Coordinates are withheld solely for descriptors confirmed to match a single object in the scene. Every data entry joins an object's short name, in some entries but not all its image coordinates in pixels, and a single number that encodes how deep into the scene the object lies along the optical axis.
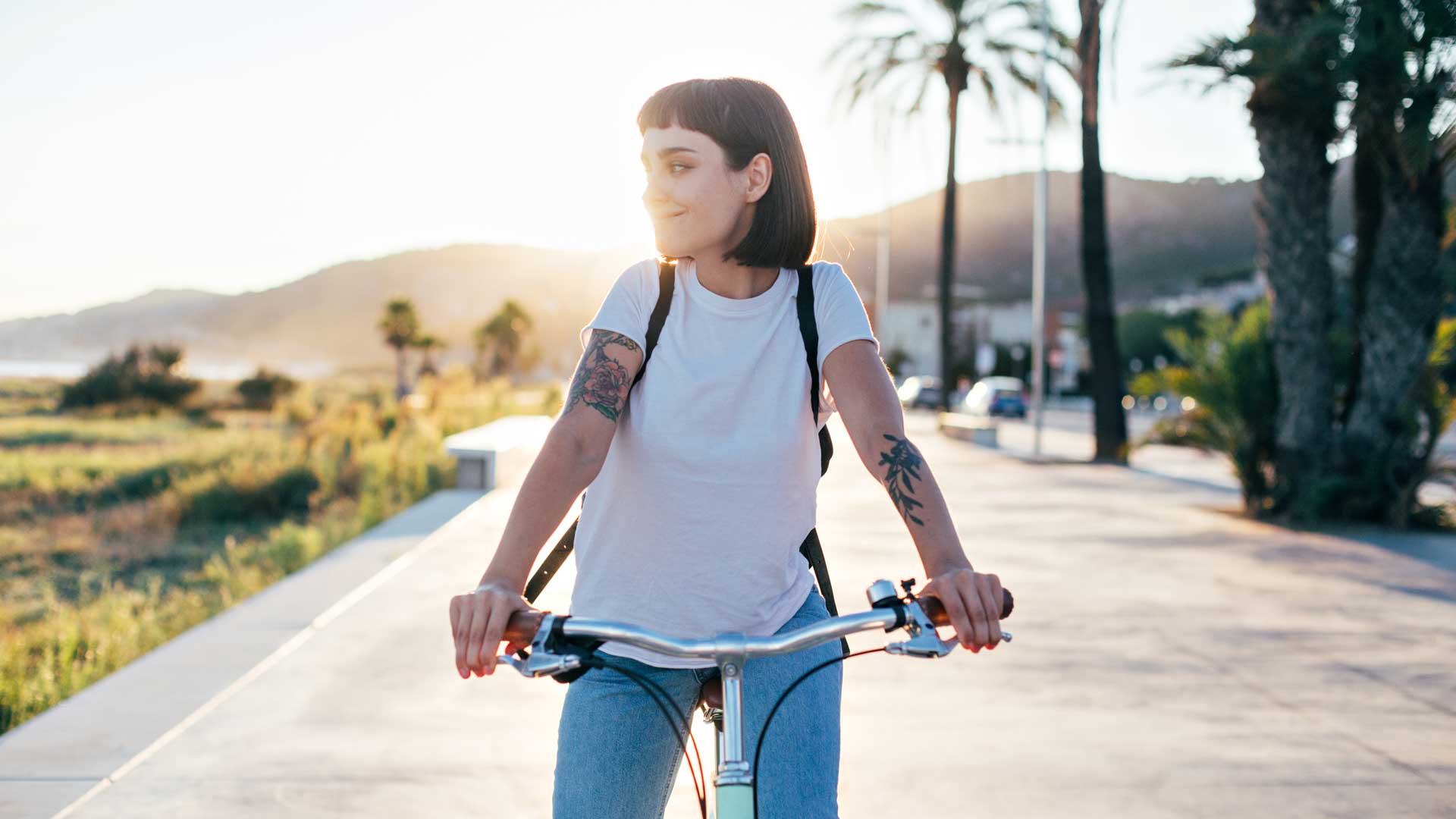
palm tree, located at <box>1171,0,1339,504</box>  11.57
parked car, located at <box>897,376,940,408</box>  48.66
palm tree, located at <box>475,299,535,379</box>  75.94
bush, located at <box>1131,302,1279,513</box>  12.09
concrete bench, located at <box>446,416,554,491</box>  13.88
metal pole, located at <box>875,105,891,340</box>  33.69
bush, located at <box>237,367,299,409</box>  57.78
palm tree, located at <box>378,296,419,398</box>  68.44
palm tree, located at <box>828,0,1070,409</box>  29.62
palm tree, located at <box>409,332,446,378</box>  71.50
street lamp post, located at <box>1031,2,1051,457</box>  23.09
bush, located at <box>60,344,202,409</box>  51.41
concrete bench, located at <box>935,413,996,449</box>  25.81
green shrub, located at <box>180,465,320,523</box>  16.03
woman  1.97
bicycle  1.74
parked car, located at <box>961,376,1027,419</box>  43.02
